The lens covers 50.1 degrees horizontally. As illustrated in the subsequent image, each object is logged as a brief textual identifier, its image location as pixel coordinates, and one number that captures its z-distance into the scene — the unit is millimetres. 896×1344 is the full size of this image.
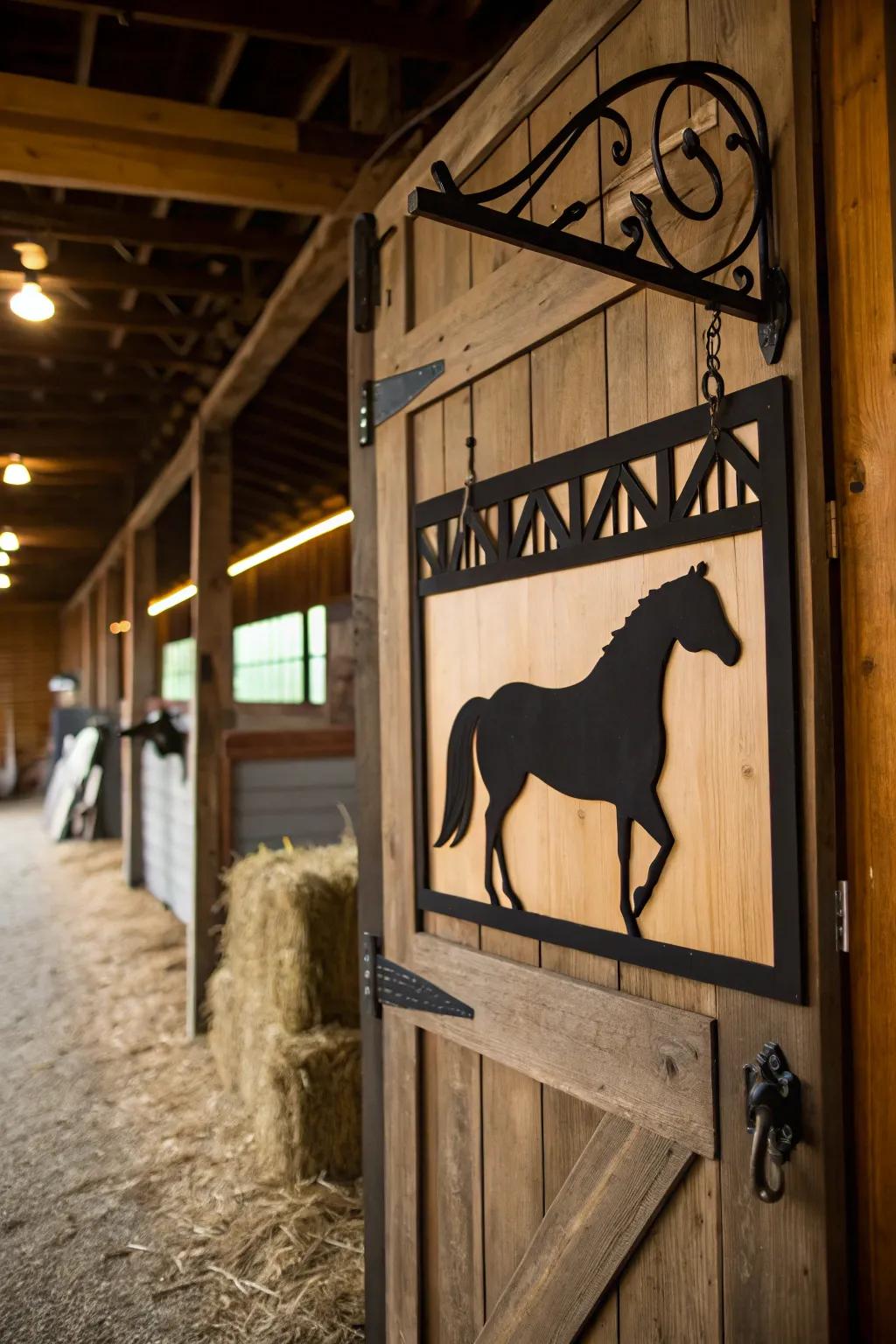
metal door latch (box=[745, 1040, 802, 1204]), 1130
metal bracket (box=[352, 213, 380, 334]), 2082
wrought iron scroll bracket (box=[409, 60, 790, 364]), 1101
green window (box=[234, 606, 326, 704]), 8172
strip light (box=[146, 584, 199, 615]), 11431
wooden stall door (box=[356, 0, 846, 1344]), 1155
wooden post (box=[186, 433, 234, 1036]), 4355
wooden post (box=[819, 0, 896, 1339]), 1128
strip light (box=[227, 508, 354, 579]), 8020
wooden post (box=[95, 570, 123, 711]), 10477
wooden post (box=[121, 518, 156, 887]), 7152
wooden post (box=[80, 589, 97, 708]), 12852
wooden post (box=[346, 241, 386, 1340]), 2010
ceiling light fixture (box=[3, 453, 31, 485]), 6352
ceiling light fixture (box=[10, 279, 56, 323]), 3451
